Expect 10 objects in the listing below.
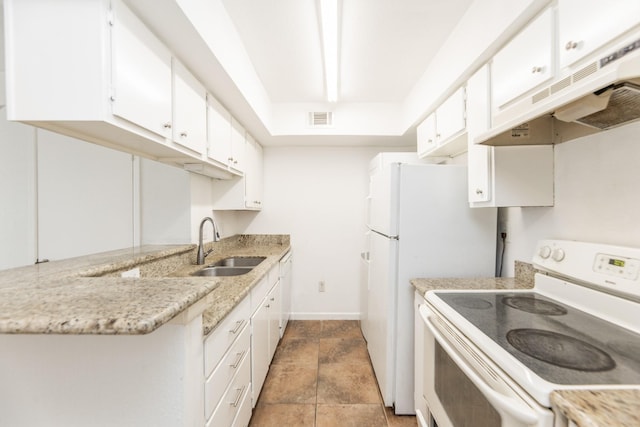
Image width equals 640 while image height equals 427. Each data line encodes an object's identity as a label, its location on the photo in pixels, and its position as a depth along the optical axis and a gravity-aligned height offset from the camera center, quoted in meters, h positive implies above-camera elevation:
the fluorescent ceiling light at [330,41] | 1.33 +1.08
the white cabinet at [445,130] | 1.73 +0.65
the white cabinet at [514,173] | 1.35 +0.22
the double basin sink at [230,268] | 2.00 -0.48
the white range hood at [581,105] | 0.69 +0.38
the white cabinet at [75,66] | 0.90 +0.53
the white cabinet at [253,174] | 2.61 +0.41
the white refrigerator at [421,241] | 1.71 -0.20
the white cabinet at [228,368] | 1.00 -0.73
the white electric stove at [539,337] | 0.69 -0.43
